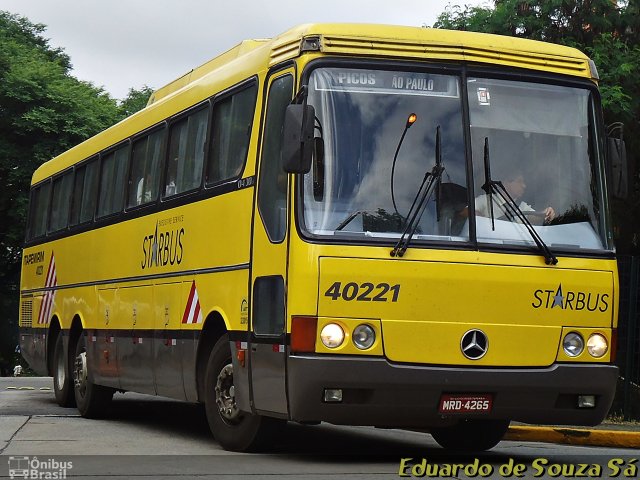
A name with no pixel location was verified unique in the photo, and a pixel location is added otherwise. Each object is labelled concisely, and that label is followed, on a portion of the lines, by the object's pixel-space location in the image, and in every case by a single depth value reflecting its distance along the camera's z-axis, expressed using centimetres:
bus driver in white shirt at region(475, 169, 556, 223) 1059
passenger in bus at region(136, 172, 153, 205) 1475
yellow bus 1018
